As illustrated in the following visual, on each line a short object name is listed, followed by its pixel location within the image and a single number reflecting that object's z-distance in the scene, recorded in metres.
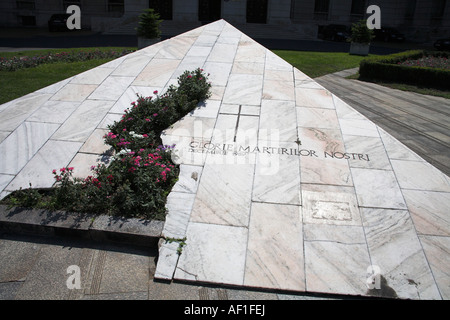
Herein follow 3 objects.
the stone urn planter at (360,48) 20.44
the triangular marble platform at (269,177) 4.53
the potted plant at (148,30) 17.39
